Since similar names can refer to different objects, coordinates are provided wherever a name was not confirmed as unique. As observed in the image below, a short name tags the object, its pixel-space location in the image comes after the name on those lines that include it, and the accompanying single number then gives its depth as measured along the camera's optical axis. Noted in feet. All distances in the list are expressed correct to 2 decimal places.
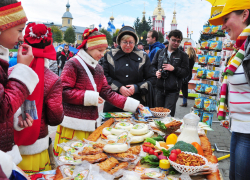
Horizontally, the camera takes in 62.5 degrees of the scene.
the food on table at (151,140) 5.90
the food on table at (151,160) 4.93
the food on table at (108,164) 4.43
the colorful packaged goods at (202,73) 17.08
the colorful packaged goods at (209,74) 16.59
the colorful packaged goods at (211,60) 16.60
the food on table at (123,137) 5.50
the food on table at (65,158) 4.73
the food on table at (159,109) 9.10
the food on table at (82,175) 4.06
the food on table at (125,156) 4.79
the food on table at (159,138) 6.45
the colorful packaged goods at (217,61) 16.53
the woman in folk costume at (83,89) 7.52
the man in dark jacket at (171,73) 12.94
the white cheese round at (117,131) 6.42
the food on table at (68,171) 4.28
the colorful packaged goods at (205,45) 16.83
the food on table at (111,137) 6.01
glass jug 5.89
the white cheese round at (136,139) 6.05
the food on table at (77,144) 5.52
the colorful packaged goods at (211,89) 16.66
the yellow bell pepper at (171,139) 6.02
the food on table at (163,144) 5.70
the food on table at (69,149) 5.25
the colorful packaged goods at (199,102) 17.10
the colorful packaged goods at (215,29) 16.07
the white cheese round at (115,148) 4.95
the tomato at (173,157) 4.58
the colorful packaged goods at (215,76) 16.51
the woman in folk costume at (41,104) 5.31
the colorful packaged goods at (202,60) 17.21
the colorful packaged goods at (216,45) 16.18
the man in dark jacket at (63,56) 32.58
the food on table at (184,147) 5.06
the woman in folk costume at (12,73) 3.79
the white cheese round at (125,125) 6.96
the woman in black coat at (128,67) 9.79
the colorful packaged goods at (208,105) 16.58
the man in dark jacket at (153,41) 18.83
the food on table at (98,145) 5.27
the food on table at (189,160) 4.42
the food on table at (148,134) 6.37
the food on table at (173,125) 6.77
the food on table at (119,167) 4.38
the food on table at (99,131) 6.28
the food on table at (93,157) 4.64
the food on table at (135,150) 5.15
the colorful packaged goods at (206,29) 16.75
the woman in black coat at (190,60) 22.77
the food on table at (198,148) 5.45
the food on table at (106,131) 6.47
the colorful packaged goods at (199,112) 17.12
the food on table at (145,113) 8.35
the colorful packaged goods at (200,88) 17.08
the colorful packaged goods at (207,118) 16.71
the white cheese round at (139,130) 6.44
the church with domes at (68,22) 286.46
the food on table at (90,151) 4.96
